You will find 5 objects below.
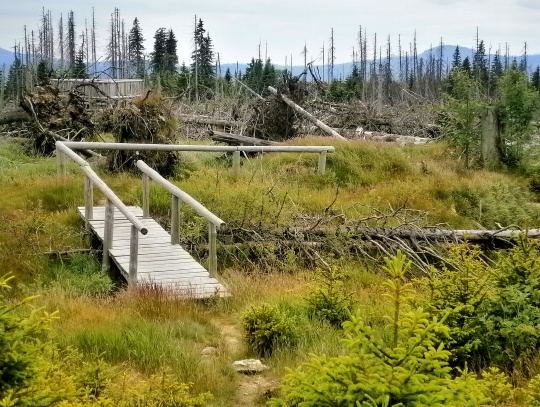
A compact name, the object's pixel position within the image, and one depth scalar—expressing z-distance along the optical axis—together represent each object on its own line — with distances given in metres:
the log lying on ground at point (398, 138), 23.29
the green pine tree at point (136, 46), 74.12
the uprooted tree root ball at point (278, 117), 21.80
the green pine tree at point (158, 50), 65.69
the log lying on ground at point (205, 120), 25.48
